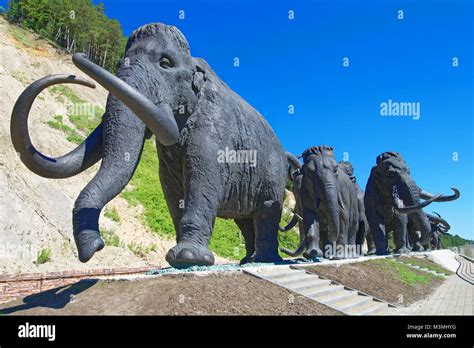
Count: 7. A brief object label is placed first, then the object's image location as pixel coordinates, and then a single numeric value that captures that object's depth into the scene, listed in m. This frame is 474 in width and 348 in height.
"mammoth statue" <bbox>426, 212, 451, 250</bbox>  24.26
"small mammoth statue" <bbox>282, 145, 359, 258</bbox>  9.29
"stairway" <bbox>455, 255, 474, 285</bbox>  12.86
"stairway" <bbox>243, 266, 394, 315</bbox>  5.92
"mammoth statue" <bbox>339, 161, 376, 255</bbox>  14.40
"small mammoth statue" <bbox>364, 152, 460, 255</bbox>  13.57
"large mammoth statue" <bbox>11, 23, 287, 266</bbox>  4.33
